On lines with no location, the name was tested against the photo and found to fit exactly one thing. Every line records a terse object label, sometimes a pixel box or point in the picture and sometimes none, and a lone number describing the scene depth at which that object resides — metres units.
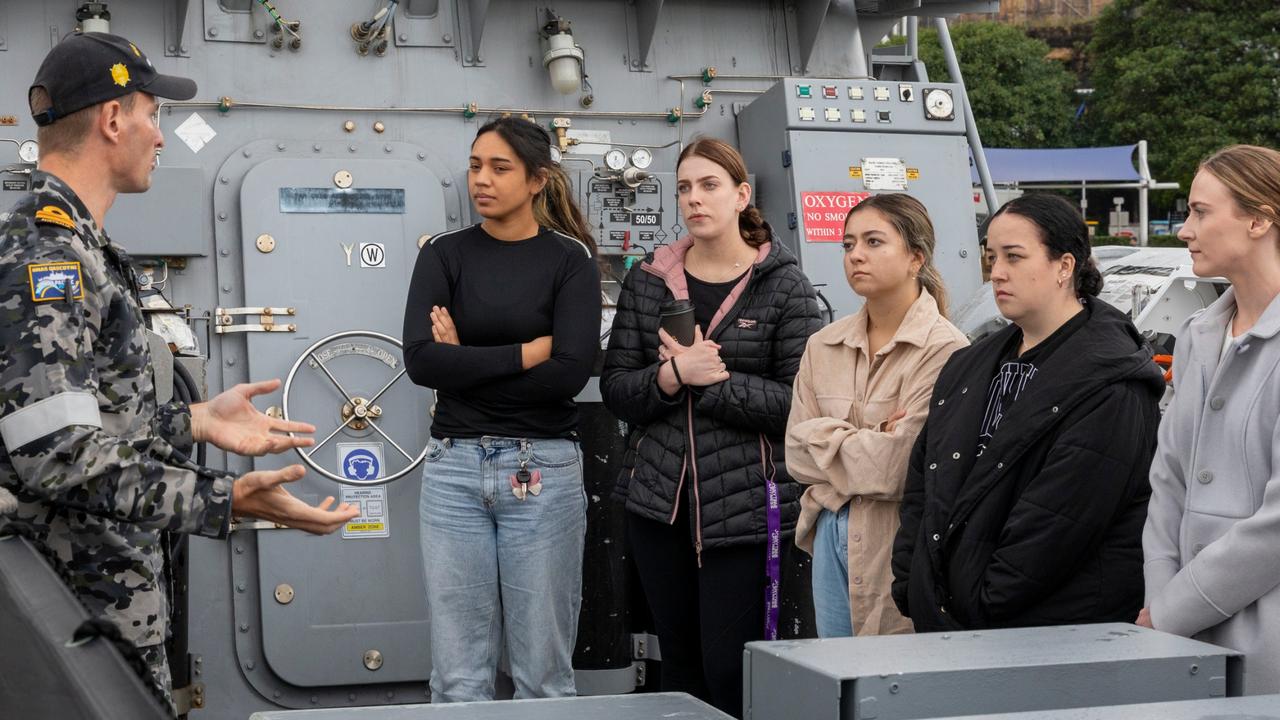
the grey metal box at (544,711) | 1.59
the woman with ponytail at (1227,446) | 2.54
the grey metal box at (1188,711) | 1.51
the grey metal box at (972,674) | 1.61
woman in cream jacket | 3.46
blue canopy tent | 35.38
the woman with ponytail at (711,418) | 3.88
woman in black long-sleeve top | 3.95
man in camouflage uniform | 2.27
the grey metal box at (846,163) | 5.62
